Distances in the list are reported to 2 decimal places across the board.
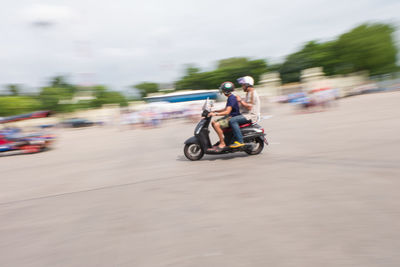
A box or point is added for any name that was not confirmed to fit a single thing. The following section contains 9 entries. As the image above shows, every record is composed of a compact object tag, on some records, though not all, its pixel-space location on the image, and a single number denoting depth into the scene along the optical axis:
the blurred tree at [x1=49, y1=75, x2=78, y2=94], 78.19
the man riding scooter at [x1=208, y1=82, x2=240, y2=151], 7.04
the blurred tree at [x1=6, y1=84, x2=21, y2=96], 73.31
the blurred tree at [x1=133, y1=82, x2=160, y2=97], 94.69
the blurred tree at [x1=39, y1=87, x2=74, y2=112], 58.62
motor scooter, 7.28
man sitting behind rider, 7.12
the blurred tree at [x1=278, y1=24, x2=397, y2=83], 52.16
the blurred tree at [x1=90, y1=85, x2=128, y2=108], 68.50
